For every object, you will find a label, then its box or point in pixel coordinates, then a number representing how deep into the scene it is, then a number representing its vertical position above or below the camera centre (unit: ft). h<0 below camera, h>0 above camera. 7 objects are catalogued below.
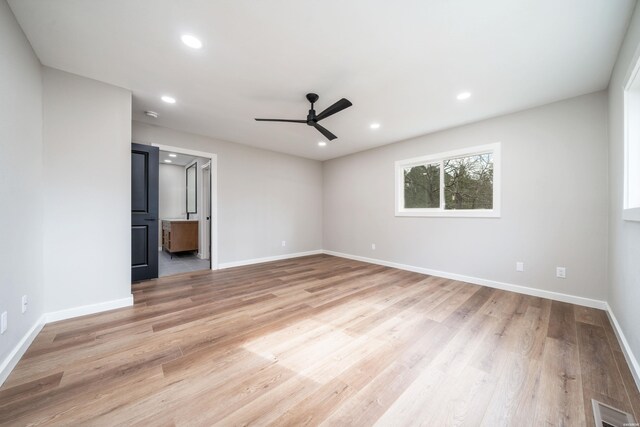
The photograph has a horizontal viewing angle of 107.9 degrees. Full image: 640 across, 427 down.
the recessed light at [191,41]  6.13 +4.67
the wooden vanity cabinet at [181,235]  17.72 -1.69
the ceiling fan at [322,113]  7.85 +3.68
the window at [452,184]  11.30 +1.70
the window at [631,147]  5.92 +1.74
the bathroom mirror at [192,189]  19.94 +2.27
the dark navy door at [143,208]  10.62 +0.28
